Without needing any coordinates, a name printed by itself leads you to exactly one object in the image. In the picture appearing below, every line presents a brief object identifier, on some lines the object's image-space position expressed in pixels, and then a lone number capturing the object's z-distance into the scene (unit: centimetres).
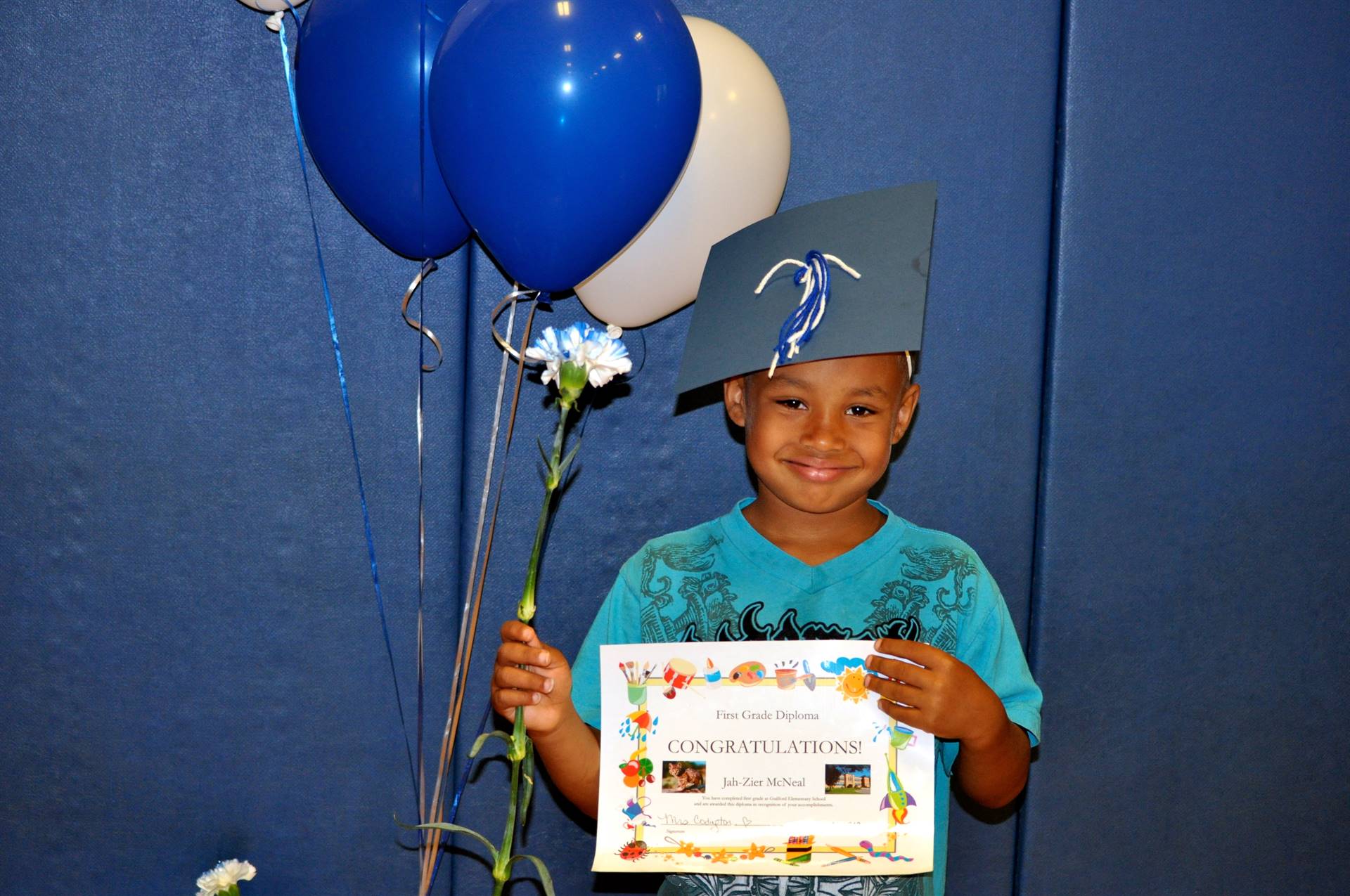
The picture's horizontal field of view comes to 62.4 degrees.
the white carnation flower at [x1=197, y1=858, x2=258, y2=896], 146
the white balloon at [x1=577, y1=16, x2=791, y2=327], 136
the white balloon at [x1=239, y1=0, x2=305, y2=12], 144
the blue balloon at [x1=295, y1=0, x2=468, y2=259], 130
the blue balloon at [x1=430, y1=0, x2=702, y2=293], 116
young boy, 121
